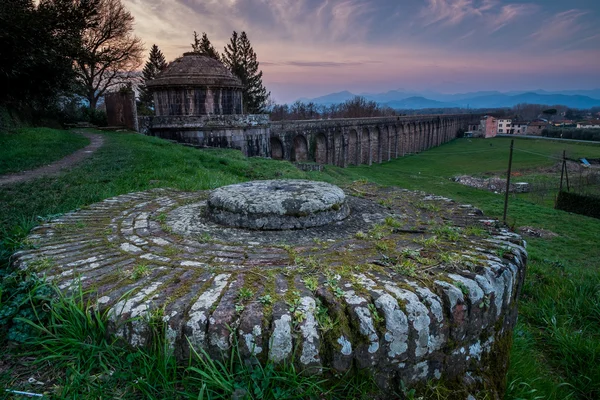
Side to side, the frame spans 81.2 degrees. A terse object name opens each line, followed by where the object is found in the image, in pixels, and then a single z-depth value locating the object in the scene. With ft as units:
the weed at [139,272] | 7.55
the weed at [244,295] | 6.61
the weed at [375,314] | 6.38
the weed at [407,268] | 7.64
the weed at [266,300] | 6.47
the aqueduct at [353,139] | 78.84
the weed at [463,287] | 7.16
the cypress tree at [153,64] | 132.12
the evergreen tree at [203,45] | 121.39
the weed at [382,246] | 9.14
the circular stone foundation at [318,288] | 6.10
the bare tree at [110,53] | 85.40
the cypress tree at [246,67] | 133.28
